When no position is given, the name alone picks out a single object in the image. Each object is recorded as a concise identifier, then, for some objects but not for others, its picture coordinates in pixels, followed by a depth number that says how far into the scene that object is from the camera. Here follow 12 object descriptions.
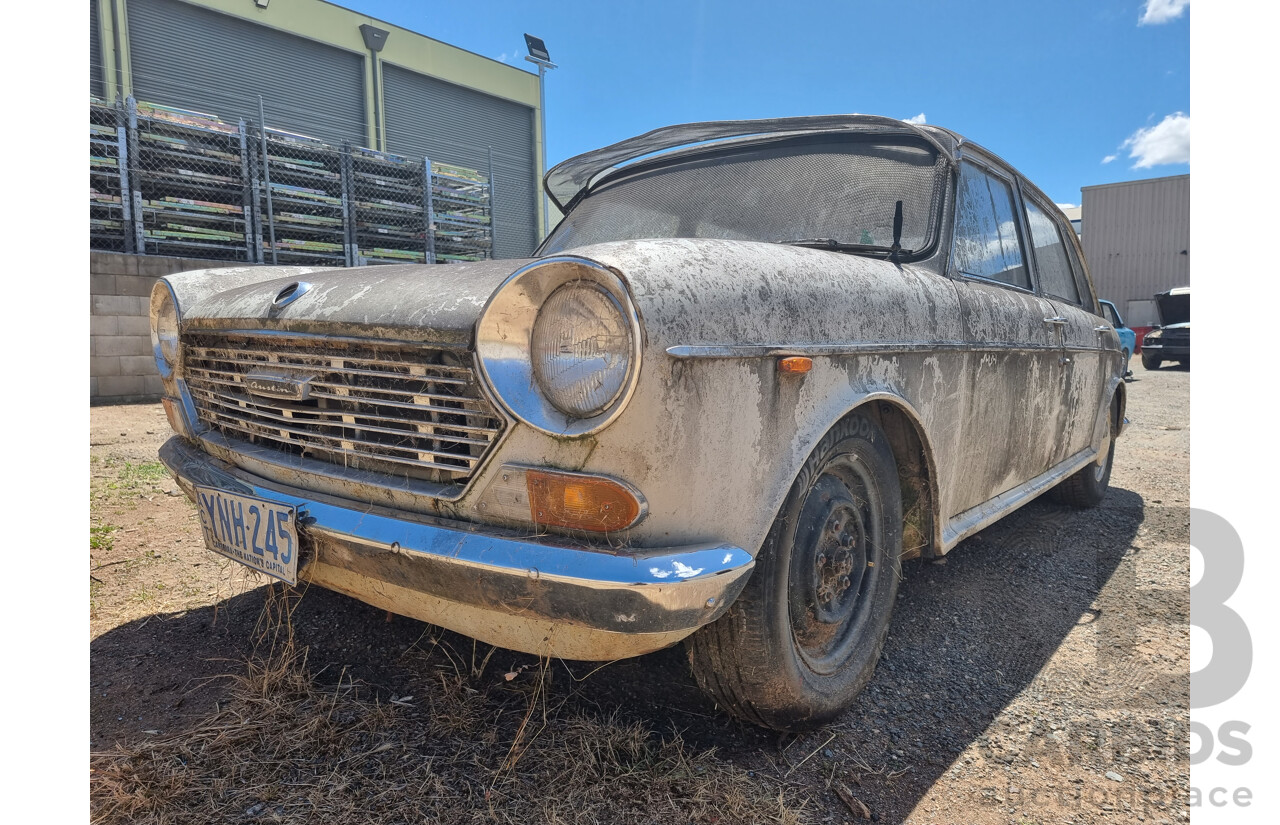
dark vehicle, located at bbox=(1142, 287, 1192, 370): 15.52
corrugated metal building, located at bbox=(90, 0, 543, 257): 10.97
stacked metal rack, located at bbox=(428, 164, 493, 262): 10.33
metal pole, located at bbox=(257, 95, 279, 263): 8.44
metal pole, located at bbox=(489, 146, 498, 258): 11.00
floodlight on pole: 13.98
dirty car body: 1.38
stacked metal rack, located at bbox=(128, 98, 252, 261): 7.71
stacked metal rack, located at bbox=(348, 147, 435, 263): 9.55
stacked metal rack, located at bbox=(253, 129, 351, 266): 8.67
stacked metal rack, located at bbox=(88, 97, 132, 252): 7.41
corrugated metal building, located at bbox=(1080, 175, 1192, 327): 23.39
